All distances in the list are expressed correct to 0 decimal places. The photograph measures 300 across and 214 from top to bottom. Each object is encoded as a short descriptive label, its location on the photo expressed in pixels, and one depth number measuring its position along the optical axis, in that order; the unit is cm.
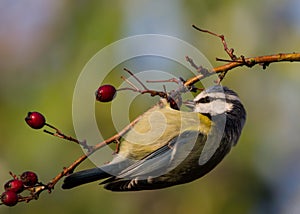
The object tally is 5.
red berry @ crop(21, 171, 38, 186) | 538
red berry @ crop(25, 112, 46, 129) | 557
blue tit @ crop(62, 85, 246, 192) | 614
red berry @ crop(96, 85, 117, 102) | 566
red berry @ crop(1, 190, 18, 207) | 526
